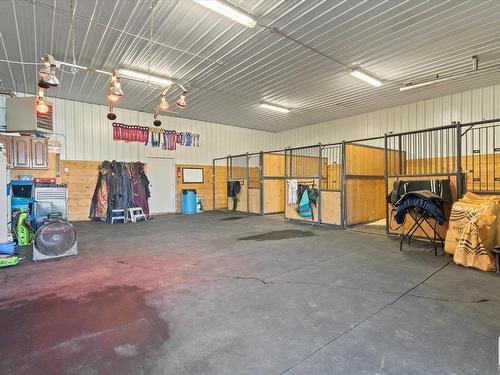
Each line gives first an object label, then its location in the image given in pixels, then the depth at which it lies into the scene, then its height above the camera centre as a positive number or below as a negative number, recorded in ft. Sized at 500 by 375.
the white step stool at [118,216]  25.09 -2.84
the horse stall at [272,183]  29.53 +0.20
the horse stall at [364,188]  21.62 -0.29
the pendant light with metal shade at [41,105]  17.92 +5.36
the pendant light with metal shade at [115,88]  13.97 +5.01
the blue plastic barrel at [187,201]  32.04 -1.87
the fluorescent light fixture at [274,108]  28.65 +8.36
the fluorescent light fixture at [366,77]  19.87 +8.14
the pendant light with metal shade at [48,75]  12.28 +5.06
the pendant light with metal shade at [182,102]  16.83 +5.17
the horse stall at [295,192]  23.17 -0.58
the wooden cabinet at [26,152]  21.33 +2.80
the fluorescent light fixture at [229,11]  11.97 +8.10
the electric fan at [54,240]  12.76 -2.61
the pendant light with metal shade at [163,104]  17.28 +5.18
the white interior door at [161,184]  31.24 +0.16
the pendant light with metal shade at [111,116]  18.43 +4.72
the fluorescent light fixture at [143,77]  19.67 +8.17
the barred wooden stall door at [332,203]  21.38 -1.51
